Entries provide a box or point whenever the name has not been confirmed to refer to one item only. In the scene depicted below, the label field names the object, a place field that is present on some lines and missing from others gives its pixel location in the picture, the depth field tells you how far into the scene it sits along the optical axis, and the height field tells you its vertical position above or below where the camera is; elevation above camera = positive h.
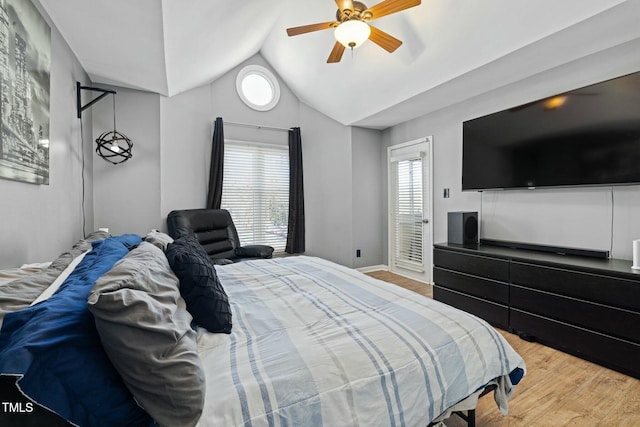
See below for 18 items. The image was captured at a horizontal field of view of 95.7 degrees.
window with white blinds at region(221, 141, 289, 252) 4.14 +0.29
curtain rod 4.06 +1.23
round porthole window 4.15 +1.83
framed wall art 1.35 +0.63
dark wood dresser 1.97 -0.71
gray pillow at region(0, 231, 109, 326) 0.87 -0.26
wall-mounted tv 2.22 +0.63
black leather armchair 3.23 -0.25
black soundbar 2.46 -0.37
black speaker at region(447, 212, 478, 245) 3.19 -0.19
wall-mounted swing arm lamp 3.02 +0.69
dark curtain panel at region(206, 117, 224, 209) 3.81 +0.55
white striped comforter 0.85 -0.52
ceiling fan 2.14 +1.50
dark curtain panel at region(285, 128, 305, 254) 4.35 +0.19
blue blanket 0.59 -0.34
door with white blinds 4.12 +0.02
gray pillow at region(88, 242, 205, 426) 0.71 -0.37
